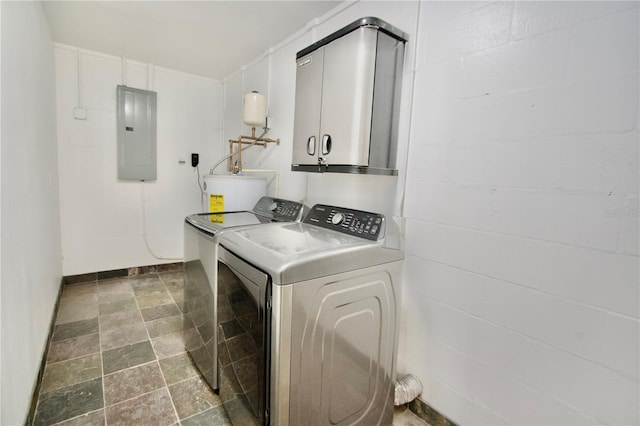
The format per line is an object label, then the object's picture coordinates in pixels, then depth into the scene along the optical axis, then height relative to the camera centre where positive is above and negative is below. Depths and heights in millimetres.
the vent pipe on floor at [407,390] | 1470 -1021
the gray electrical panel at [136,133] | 3066 +396
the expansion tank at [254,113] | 2423 +532
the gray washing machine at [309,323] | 1079 -590
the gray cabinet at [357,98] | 1382 +423
